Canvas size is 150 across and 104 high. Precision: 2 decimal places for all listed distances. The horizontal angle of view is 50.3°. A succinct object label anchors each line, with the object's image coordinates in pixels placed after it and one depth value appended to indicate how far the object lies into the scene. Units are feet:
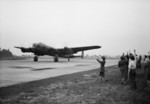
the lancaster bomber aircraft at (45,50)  107.96
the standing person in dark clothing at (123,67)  31.40
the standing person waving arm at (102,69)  32.19
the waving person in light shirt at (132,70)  25.56
